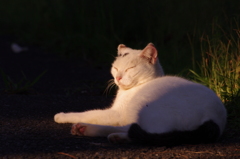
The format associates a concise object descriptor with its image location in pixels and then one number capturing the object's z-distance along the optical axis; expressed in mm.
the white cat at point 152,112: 5223
